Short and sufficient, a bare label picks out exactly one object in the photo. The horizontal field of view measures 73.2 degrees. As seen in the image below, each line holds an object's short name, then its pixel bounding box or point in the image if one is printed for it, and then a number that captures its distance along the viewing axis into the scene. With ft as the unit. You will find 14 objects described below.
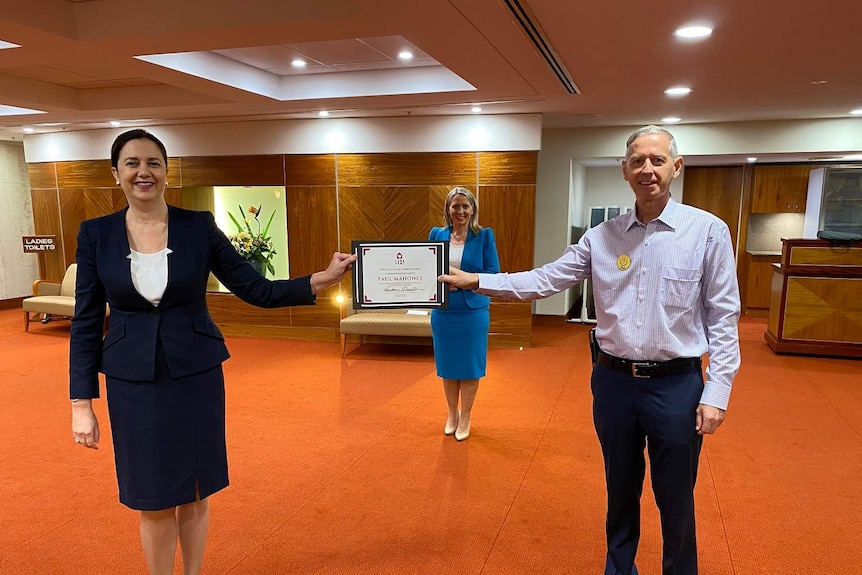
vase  25.47
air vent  10.03
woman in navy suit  6.49
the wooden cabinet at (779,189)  27.17
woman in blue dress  12.32
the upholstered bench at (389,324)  20.84
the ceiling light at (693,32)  11.21
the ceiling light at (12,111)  21.66
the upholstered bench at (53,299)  24.08
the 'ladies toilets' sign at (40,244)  27.22
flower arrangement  25.11
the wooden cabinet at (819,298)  19.81
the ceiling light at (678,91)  17.04
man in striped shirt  6.51
